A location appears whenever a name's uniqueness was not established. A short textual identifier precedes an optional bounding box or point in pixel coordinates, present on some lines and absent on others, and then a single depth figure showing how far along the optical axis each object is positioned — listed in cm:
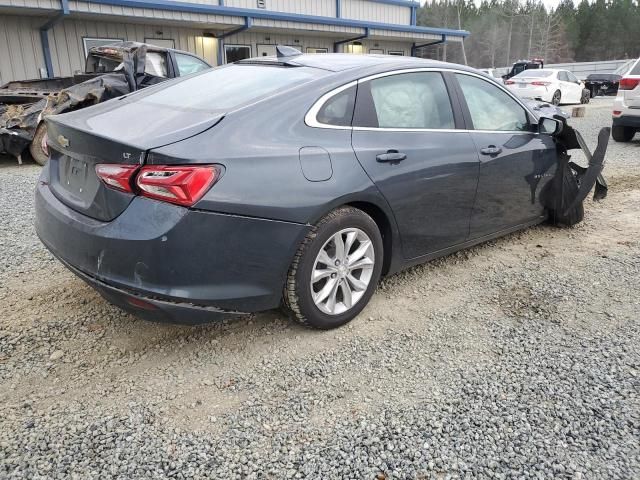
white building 1264
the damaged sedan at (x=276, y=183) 245
